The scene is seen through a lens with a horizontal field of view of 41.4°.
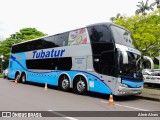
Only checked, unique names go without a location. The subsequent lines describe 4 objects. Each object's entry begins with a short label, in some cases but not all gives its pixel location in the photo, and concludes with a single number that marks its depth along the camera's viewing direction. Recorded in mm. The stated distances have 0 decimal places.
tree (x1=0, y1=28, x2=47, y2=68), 45281
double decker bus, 10930
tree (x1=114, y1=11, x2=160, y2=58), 17016
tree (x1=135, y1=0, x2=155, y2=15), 38100
